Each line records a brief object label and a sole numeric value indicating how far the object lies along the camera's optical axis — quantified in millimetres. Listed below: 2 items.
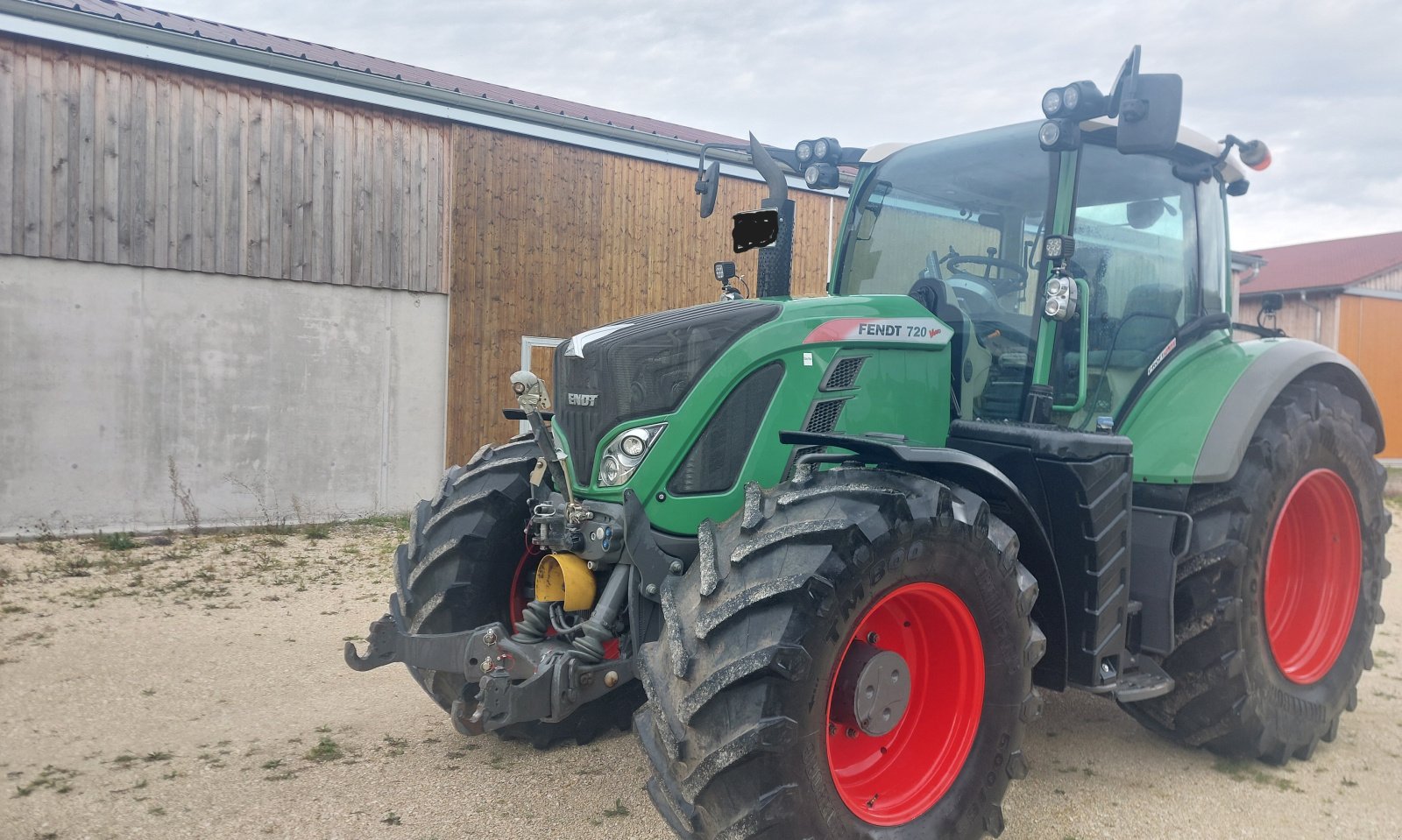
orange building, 18781
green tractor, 2715
